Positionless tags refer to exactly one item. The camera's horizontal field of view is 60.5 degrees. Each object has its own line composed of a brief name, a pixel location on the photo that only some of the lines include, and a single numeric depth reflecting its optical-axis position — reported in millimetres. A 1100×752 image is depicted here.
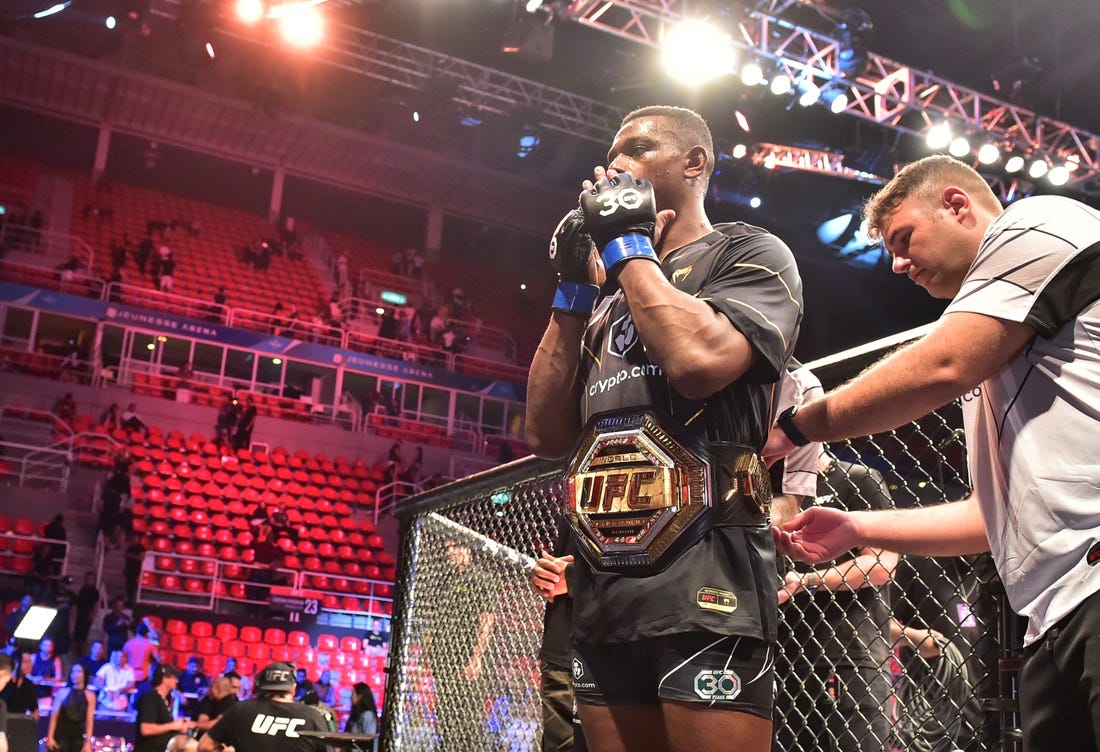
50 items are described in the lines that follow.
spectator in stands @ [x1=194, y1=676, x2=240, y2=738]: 7859
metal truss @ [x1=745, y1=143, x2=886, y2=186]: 12992
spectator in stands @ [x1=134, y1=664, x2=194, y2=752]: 7281
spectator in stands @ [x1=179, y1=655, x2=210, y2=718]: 10516
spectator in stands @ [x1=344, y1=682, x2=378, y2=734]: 8828
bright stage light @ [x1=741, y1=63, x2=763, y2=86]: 10523
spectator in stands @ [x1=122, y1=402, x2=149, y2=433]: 15289
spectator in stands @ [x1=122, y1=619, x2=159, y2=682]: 10625
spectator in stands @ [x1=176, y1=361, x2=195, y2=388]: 17094
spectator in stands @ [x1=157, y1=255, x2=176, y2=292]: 17906
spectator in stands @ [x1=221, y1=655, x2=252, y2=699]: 10432
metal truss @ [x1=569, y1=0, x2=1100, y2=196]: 10289
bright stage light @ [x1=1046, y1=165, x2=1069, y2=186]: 11211
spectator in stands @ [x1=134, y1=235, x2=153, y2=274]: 18453
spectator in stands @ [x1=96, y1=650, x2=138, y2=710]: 10164
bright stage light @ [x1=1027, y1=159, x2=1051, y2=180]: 11250
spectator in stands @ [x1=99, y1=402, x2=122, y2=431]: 15266
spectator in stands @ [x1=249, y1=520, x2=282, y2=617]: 13023
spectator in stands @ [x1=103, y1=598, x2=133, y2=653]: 11203
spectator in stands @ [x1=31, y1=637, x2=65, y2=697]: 10469
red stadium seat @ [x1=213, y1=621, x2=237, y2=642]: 12273
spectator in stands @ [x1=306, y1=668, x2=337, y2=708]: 10590
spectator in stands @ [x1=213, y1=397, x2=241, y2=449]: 16041
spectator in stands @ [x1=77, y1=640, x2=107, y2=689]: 9708
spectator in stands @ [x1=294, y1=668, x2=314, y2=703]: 9891
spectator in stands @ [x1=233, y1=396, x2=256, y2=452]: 16000
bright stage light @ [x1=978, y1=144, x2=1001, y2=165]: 11133
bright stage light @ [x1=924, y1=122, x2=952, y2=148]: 11094
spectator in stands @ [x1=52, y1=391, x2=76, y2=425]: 15109
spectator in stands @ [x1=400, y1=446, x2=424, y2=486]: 16781
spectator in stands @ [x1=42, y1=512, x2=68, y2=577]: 12719
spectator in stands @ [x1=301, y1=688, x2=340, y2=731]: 5484
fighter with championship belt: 1419
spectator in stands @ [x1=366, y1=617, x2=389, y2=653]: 13023
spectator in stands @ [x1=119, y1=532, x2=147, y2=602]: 12312
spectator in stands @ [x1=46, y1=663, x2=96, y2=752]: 8047
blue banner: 16250
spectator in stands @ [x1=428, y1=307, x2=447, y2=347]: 19891
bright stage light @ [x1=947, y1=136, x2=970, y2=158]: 11055
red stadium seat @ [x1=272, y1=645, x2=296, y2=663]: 11953
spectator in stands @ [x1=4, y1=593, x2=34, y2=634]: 10094
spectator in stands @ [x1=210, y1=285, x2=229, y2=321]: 18094
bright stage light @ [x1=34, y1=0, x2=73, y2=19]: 9223
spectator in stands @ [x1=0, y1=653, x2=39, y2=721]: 8047
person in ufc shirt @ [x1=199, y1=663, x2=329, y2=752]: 5391
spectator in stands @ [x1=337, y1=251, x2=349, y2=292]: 20469
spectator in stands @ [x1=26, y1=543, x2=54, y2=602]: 11625
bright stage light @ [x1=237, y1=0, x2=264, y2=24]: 12266
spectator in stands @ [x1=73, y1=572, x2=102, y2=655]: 11602
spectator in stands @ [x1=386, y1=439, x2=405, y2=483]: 16705
